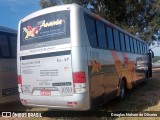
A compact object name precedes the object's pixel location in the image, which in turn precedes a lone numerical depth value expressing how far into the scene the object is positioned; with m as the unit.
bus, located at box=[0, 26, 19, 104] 5.55
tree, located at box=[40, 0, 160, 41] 15.45
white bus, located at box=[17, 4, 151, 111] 4.16
